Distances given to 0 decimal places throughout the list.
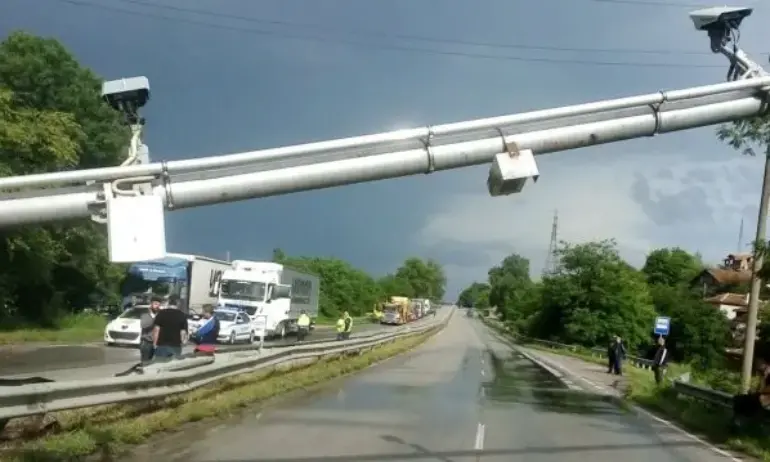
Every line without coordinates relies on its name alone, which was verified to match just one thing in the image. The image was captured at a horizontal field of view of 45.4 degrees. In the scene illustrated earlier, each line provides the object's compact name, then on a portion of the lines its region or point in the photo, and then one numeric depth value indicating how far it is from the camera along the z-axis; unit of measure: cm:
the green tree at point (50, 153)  3584
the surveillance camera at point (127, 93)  885
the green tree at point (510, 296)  12713
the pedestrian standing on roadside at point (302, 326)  4482
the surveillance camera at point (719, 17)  1087
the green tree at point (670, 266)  13700
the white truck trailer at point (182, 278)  4338
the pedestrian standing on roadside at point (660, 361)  3046
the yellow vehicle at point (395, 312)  9919
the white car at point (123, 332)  3378
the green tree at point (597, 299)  7544
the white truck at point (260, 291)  4416
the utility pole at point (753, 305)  2372
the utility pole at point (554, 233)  15279
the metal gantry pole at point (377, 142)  862
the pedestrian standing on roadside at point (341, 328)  3853
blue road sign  3728
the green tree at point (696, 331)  7169
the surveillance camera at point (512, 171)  934
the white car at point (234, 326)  3878
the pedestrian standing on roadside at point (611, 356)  3988
